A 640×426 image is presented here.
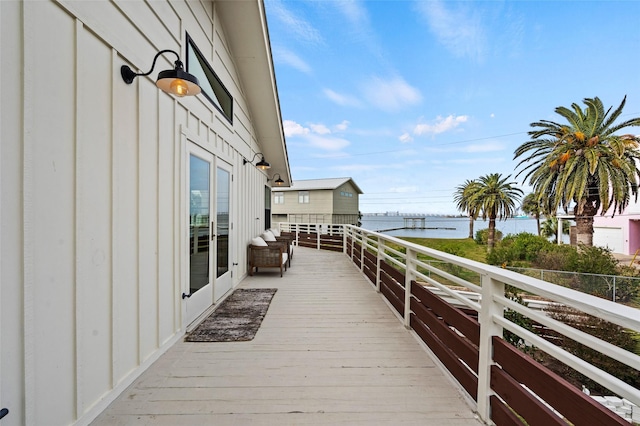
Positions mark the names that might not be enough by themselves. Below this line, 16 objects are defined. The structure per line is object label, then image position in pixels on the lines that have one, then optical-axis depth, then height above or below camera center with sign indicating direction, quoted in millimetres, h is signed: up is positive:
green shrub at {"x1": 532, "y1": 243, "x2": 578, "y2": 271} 10511 -1835
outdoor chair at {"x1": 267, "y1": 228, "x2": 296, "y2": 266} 7029 -672
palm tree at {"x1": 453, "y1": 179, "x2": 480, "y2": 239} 19547 +1232
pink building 15398 -1088
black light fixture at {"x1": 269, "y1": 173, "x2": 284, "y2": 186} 8148 +1010
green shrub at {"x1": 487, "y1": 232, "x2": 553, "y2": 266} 13209 -1952
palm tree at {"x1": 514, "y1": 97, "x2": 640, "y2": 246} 9633 +1989
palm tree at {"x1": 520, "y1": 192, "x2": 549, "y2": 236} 11969 +663
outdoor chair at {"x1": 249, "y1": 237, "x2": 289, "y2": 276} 5438 -849
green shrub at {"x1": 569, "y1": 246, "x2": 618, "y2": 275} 9188 -1739
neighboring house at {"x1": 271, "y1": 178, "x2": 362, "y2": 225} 18906 +853
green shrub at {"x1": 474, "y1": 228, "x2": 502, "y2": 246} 22219 -1898
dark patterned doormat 2736 -1250
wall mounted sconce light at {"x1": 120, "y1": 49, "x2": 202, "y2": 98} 1956 +1016
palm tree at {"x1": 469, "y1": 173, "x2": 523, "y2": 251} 17844 +1069
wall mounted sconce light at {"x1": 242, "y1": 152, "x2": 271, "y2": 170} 5773 +1082
